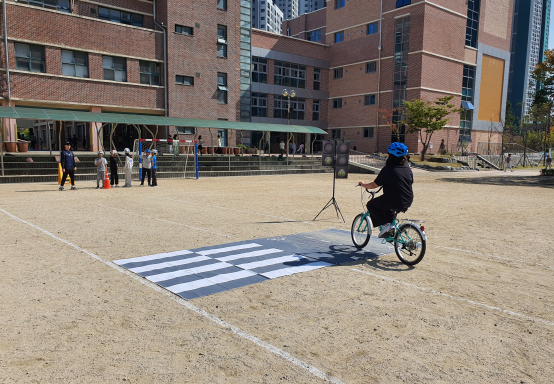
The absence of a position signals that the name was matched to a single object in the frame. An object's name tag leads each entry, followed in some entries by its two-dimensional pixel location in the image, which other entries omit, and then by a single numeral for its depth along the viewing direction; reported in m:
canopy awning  22.55
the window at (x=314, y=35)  65.06
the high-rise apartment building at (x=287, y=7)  179.25
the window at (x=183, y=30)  35.91
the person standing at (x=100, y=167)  18.86
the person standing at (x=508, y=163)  41.94
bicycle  6.54
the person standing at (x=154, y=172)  20.77
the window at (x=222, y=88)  38.66
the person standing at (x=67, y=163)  17.88
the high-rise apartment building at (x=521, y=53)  141.12
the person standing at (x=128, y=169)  20.03
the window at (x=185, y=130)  35.84
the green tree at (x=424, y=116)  40.81
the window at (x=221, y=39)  38.53
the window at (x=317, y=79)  55.78
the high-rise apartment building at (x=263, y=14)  145.88
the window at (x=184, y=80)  36.09
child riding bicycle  6.57
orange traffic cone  19.09
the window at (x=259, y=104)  50.59
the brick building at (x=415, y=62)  46.81
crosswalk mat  5.82
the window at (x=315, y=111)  55.94
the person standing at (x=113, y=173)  20.62
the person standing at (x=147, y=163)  20.83
